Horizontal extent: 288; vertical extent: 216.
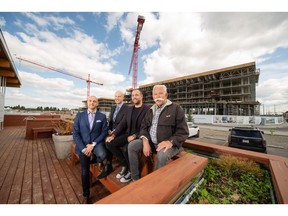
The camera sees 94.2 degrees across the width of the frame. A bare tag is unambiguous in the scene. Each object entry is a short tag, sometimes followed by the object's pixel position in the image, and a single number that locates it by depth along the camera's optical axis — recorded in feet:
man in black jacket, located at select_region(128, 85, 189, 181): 5.41
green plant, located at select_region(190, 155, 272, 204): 4.69
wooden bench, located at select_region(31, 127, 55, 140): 17.75
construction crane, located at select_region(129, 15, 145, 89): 122.23
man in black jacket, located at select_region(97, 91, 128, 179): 8.36
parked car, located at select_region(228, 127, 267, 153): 17.84
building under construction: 109.70
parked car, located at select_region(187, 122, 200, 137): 31.99
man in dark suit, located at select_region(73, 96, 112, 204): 6.34
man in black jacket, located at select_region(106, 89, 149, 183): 6.47
